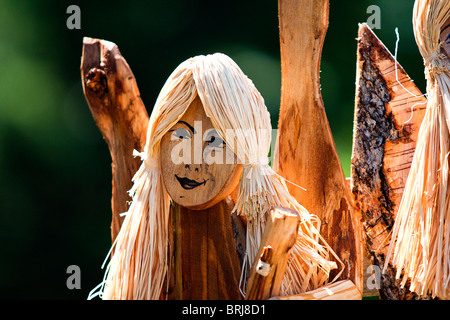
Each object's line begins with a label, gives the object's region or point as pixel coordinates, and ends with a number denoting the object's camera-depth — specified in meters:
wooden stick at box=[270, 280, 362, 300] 0.80
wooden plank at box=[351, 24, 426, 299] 0.87
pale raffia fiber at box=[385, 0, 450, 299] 0.79
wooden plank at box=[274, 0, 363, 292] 0.84
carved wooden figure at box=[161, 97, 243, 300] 0.81
